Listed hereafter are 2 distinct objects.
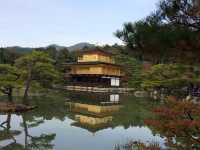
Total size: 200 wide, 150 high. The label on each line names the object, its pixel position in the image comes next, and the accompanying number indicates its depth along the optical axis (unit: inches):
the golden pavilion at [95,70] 1406.3
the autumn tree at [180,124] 190.5
